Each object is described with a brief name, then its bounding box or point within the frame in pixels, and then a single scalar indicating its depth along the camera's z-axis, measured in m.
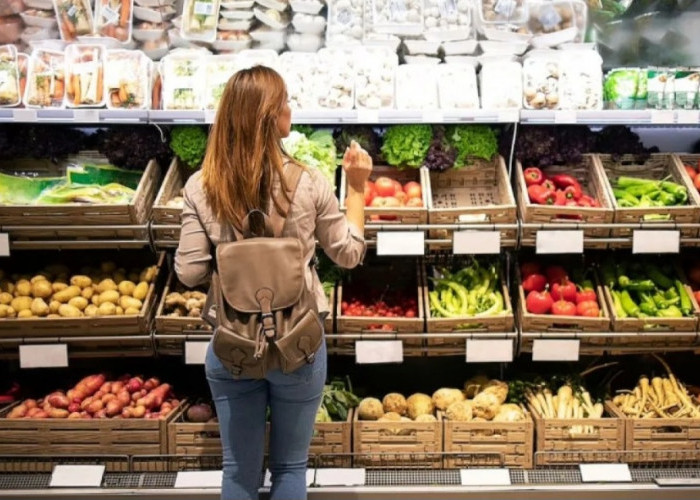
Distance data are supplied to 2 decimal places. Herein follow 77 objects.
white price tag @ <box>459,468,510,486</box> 3.41
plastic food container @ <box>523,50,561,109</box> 3.74
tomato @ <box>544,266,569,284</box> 3.86
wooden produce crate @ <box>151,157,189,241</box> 3.54
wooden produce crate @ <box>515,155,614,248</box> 3.53
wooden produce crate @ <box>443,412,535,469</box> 3.46
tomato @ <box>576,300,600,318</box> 3.66
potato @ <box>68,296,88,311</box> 3.66
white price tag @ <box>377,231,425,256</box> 3.52
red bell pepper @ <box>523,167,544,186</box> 3.76
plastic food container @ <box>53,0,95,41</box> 3.99
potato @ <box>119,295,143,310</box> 3.65
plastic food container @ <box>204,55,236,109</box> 3.74
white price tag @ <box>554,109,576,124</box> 3.54
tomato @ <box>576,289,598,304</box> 3.72
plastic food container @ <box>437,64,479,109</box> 3.74
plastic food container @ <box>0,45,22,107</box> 3.72
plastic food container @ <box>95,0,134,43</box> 3.99
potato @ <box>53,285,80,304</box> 3.68
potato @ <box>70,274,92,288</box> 3.77
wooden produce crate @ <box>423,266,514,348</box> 3.58
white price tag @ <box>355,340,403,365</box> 3.57
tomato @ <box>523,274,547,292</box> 3.83
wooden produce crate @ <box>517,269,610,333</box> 3.58
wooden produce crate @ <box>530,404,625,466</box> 3.48
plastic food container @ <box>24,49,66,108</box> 3.72
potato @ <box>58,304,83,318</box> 3.60
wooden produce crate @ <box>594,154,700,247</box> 3.54
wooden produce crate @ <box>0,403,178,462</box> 3.49
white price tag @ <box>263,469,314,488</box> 3.43
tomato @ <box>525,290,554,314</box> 3.70
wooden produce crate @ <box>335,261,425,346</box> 3.59
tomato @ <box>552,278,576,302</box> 3.76
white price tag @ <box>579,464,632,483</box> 3.42
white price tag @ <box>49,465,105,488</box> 3.43
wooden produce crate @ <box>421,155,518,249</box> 3.78
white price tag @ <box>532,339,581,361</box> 3.58
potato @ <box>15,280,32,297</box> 3.73
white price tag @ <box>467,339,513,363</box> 3.59
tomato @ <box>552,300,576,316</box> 3.66
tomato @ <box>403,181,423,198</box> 3.75
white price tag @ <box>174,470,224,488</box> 3.44
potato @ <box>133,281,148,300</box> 3.72
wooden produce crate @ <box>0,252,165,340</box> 3.56
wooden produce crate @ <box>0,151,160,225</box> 3.50
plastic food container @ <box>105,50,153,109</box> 3.73
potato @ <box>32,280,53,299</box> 3.71
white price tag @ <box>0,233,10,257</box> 3.51
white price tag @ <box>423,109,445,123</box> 3.52
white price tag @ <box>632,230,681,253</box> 3.53
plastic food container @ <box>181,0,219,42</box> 3.98
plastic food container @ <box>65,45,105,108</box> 3.72
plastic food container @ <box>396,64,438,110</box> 3.72
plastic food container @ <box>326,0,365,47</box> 3.95
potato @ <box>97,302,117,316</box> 3.62
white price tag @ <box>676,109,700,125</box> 3.53
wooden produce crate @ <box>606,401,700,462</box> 3.48
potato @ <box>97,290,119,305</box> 3.68
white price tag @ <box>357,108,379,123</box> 3.51
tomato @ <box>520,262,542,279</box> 3.88
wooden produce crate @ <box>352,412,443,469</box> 3.48
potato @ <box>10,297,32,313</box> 3.66
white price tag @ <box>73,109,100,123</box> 3.53
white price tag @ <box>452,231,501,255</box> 3.53
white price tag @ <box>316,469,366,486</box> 3.42
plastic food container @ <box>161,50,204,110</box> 3.75
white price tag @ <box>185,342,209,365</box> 3.56
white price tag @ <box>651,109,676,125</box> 3.52
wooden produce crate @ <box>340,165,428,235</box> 3.53
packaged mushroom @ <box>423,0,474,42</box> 3.93
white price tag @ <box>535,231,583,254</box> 3.51
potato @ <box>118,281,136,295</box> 3.74
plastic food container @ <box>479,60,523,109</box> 3.75
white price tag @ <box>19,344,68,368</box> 3.57
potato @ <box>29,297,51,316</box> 3.62
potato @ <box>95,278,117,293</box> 3.75
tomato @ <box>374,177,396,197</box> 3.78
